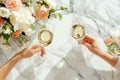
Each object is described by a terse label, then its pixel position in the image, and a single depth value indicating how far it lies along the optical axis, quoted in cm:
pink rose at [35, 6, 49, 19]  144
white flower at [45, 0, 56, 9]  148
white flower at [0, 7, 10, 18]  133
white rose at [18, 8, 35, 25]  137
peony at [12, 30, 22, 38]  141
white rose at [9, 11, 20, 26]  134
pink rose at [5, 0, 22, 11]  133
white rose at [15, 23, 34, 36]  138
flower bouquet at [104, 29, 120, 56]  148
